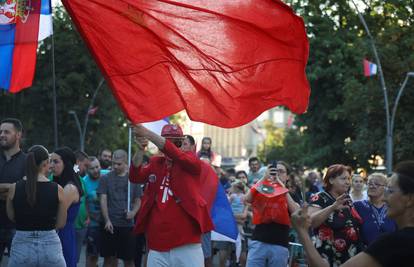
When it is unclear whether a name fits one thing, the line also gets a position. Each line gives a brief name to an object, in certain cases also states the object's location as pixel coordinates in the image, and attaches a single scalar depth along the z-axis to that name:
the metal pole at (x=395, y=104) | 35.00
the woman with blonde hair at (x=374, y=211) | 9.95
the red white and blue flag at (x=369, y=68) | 36.06
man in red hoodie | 9.26
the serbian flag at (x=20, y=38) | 10.50
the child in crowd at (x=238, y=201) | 17.72
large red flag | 8.30
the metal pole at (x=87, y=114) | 50.79
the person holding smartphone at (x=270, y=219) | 11.59
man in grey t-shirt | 14.63
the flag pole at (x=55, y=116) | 11.47
